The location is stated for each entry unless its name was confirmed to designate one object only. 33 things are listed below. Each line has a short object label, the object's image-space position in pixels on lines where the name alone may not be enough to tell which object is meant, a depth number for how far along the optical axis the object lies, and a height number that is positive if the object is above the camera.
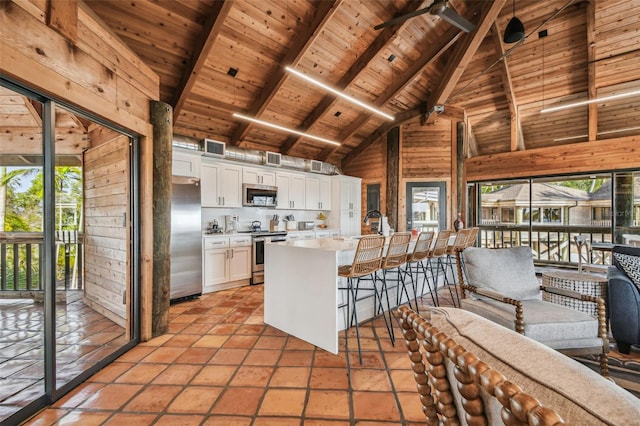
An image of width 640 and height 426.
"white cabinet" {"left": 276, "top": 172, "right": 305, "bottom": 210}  6.39 +0.53
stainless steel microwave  5.64 +0.37
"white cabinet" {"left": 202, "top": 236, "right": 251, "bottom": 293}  4.70 -0.85
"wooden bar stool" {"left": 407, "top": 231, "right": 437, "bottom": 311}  3.45 -0.43
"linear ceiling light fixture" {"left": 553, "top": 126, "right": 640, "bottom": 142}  6.13 +1.81
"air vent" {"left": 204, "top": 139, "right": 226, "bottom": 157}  4.91 +1.16
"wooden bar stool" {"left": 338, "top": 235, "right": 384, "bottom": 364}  2.61 -0.44
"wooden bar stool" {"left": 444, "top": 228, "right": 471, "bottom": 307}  4.10 -0.46
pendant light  4.09 +2.63
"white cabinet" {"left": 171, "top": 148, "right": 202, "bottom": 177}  4.50 +0.83
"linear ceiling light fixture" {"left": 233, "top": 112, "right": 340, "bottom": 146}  4.71 +1.61
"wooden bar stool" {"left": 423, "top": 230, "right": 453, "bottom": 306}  3.77 -0.44
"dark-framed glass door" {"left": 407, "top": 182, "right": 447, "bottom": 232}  7.22 +0.18
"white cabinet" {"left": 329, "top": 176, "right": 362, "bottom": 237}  7.54 +0.25
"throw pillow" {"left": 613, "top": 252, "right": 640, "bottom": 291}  2.55 -0.48
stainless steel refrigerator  4.20 -0.39
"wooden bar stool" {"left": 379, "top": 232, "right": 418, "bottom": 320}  2.95 -0.41
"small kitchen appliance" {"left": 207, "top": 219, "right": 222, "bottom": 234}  5.25 -0.28
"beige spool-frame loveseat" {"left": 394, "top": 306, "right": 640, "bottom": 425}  0.48 -0.33
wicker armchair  2.08 -0.78
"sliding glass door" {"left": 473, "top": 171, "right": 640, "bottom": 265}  5.60 +0.02
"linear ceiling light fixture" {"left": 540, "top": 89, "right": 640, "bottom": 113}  4.53 +1.92
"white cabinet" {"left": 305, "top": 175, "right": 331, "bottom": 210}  7.00 +0.52
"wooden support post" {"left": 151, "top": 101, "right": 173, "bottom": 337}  2.99 -0.02
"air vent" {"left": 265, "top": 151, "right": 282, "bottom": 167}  6.00 +1.16
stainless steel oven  5.31 -0.81
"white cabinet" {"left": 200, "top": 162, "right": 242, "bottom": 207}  5.04 +0.53
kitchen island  2.63 -0.78
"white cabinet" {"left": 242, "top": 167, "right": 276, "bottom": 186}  5.71 +0.78
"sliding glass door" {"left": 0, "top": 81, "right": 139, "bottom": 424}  1.99 -0.39
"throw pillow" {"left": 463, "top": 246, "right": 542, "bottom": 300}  2.66 -0.56
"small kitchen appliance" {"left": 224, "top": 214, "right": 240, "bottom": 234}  5.71 -0.20
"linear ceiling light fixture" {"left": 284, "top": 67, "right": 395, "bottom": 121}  3.79 +1.83
